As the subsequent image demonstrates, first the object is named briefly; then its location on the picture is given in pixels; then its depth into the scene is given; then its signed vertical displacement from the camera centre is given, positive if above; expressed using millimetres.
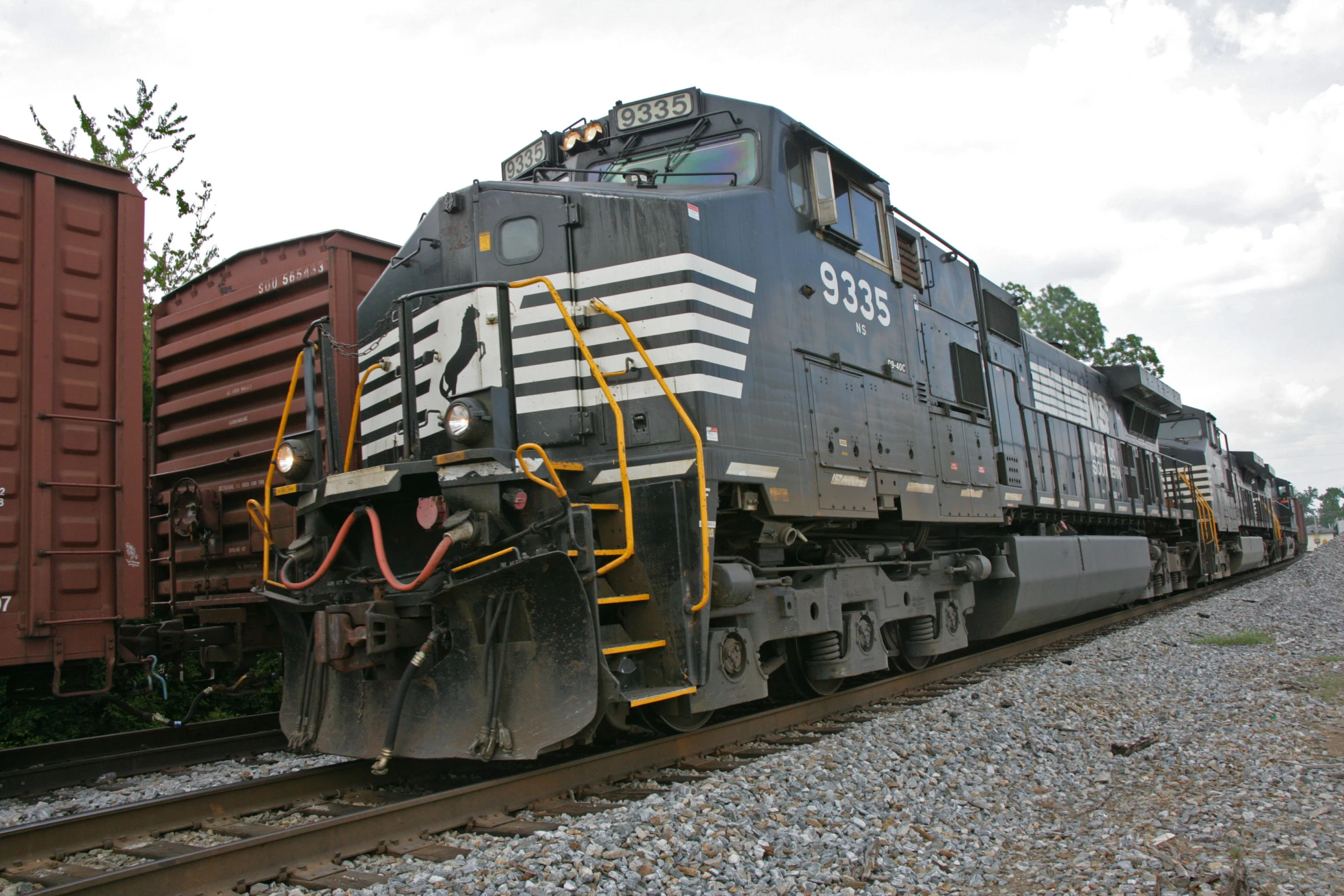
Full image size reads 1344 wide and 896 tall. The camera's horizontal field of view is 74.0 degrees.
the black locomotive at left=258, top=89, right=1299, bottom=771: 3723 +533
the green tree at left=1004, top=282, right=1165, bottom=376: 45094 +10915
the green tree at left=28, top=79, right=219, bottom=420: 11648 +5884
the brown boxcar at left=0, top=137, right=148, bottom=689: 5113 +1200
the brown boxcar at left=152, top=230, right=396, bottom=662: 6363 +1526
